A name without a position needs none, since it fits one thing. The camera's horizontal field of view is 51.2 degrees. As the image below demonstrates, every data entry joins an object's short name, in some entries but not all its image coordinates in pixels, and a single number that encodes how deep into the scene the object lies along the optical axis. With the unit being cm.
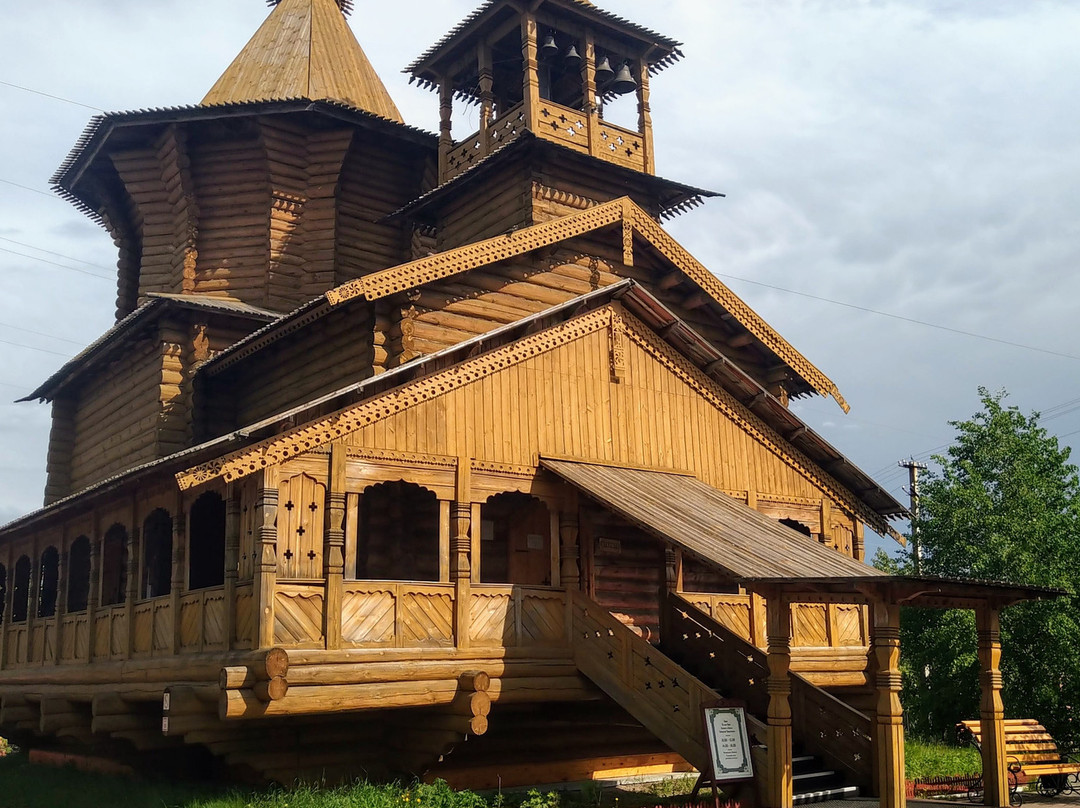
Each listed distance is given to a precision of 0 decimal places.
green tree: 2323
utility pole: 2761
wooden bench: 1571
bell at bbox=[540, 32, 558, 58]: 2256
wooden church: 1362
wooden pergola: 1251
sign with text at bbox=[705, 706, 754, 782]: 1353
